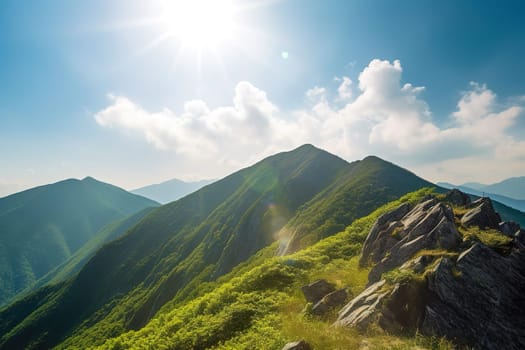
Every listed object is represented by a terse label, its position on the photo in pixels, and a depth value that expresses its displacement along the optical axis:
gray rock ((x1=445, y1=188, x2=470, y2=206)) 23.36
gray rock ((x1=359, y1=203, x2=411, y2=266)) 19.67
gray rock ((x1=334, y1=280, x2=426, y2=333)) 11.45
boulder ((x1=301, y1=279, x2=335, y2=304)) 17.02
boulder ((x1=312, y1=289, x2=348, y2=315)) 15.21
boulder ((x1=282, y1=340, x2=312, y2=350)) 11.03
